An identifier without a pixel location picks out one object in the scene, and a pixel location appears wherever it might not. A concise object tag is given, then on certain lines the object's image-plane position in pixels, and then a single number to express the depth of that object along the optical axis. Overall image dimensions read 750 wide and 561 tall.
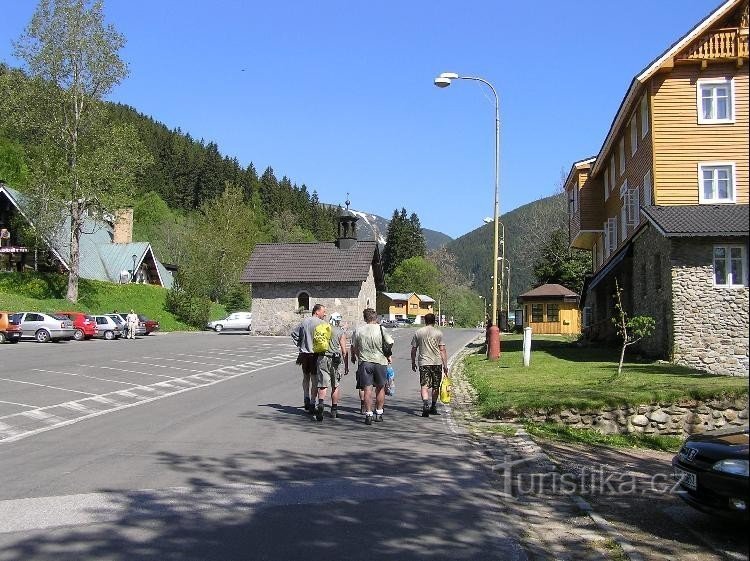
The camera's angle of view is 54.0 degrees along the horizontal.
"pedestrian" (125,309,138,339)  42.88
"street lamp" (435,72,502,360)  24.28
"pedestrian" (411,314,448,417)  12.71
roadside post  21.28
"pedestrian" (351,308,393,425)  11.69
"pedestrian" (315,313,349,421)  11.75
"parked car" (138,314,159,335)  47.86
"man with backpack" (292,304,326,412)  11.92
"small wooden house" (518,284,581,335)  54.00
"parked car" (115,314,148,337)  43.75
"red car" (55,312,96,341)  40.28
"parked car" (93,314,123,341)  41.91
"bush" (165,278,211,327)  57.56
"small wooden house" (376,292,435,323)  126.81
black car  5.23
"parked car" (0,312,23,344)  36.62
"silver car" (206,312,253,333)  58.72
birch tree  45.09
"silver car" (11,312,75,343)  37.34
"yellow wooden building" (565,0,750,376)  21.83
